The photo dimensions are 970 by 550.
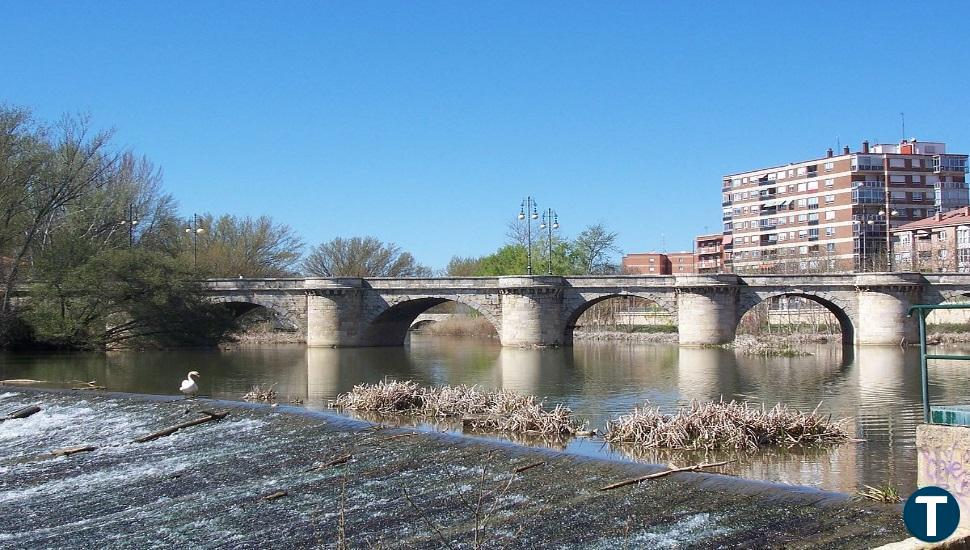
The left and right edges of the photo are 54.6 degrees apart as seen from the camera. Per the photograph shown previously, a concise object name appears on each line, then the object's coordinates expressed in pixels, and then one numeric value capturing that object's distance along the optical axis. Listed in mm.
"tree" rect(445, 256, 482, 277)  84656
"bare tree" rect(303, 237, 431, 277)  75688
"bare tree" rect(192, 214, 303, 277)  62875
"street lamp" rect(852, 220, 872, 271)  74125
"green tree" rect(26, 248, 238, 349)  39250
